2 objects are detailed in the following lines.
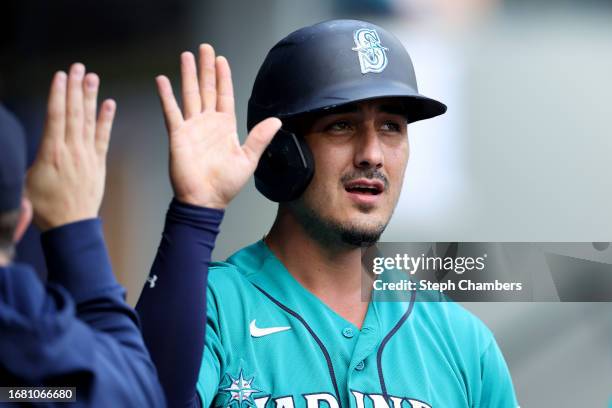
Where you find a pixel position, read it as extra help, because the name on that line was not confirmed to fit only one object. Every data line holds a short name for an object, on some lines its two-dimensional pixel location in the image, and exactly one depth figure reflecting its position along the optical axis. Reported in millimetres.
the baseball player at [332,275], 8923
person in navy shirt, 8458
